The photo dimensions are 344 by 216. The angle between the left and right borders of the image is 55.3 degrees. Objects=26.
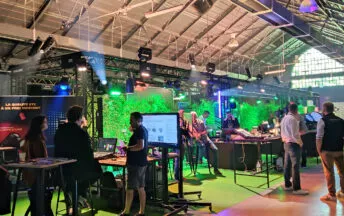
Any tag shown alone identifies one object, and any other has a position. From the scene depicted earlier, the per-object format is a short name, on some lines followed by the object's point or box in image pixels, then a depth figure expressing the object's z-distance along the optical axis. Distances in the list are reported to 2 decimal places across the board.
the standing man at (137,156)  4.02
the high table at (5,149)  5.91
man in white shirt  5.41
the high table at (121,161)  4.39
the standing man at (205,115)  9.00
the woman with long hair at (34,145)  3.75
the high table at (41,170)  3.04
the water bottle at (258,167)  7.56
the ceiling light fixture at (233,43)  11.29
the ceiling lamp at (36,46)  8.30
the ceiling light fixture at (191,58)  12.48
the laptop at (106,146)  4.98
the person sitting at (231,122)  9.71
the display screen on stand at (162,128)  4.22
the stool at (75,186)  3.56
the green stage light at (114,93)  8.46
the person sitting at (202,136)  7.75
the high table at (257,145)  6.30
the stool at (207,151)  7.85
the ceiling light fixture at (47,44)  8.14
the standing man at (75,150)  3.57
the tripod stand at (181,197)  4.64
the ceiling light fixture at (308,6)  6.31
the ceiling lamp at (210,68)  12.64
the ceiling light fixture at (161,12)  8.51
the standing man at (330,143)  4.91
